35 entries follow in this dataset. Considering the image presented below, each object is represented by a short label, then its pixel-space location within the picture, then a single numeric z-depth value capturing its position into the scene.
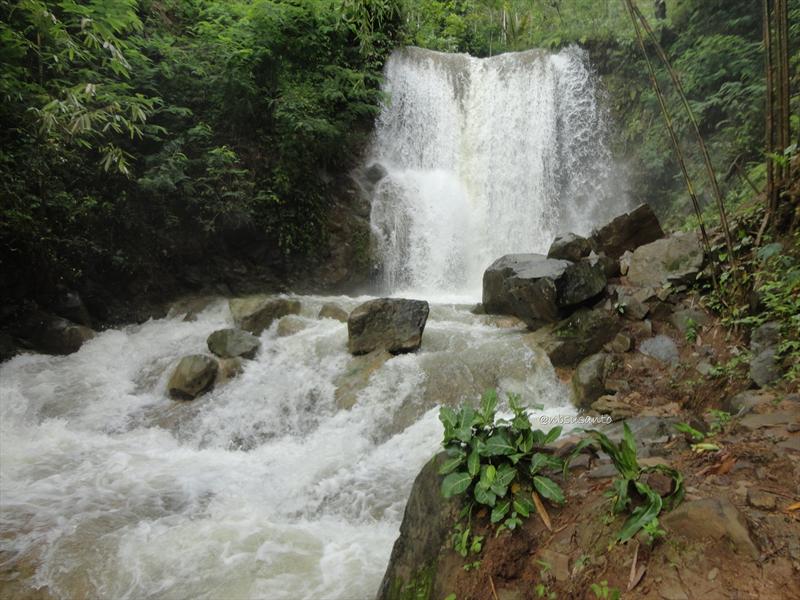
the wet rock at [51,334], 7.82
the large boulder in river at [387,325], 6.91
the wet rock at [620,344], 6.05
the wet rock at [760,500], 1.99
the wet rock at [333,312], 8.43
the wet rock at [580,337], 6.26
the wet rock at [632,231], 7.95
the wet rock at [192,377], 6.61
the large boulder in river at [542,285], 6.68
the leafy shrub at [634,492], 2.03
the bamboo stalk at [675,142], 4.90
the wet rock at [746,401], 3.44
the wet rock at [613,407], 4.93
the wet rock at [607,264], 7.18
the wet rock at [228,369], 6.90
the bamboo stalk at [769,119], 4.42
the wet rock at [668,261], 6.40
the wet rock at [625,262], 7.28
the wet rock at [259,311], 8.11
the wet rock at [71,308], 8.31
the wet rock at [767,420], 2.78
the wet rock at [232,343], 7.26
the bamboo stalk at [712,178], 4.66
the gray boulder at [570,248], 7.64
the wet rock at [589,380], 5.65
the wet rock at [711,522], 1.83
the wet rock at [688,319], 5.77
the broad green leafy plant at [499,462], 2.47
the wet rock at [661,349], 5.70
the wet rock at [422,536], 2.64
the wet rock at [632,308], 6.34
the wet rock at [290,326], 7.93
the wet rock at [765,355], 4.05
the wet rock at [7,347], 7.35
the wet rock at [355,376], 6.21
